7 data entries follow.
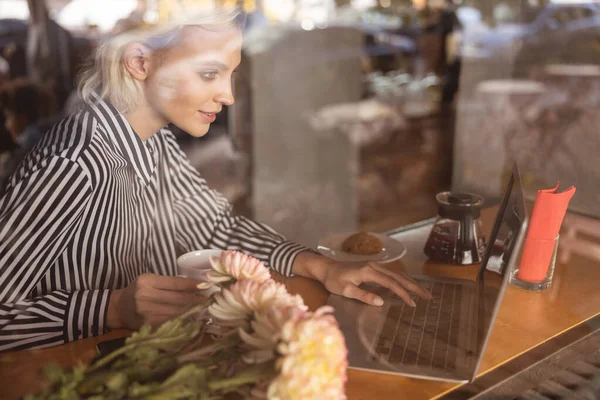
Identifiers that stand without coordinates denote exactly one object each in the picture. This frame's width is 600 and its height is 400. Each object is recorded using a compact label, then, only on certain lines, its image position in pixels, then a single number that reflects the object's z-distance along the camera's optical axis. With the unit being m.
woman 1.03
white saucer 1.31
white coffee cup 1.07
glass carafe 1.32
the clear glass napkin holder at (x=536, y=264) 1.22
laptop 0.92
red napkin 1.21
